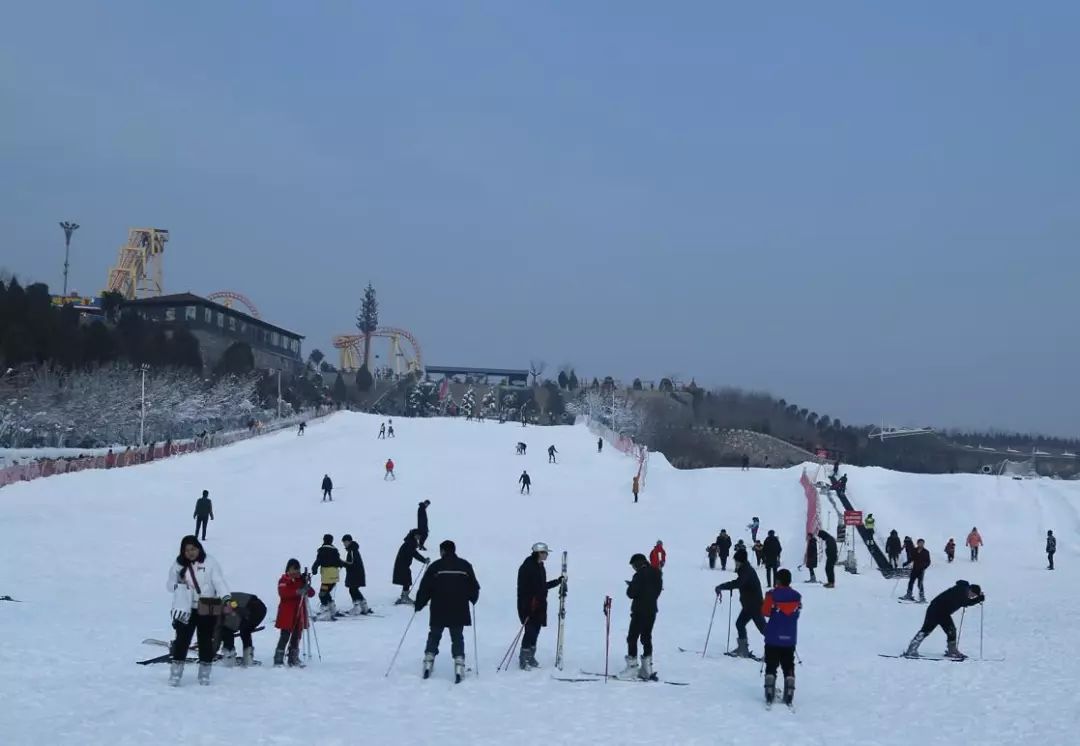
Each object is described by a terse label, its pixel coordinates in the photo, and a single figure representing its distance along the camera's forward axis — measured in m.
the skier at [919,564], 20.03
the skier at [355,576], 15.12
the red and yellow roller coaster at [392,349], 176.62
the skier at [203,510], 24.44
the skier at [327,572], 13.95
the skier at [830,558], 22.14
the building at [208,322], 114.12
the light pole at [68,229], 79.69
